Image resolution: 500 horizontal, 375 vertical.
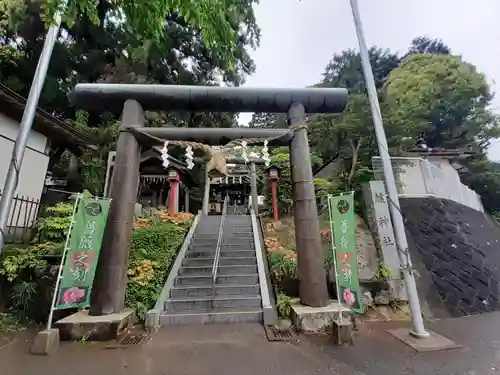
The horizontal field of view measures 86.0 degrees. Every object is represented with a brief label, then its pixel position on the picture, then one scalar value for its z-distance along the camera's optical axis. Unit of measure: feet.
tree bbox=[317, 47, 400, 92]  70.08
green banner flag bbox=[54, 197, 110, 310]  16.16
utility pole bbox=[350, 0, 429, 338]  16.89
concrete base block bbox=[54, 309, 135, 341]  16.22
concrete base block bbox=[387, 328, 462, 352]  14.99
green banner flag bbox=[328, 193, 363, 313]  17.07
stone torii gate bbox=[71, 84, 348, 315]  18.34
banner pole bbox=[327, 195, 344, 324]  17.08
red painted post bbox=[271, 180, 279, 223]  43.86
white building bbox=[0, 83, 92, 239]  26.61
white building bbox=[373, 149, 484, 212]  31.27
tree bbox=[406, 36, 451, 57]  87.40
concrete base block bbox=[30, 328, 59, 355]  14.49
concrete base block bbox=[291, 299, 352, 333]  17.33
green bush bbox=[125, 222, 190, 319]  20.67
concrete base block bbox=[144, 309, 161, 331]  18.29
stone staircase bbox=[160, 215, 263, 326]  19.61
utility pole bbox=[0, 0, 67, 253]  12.75
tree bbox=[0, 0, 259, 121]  48.21
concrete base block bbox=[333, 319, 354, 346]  15.65
